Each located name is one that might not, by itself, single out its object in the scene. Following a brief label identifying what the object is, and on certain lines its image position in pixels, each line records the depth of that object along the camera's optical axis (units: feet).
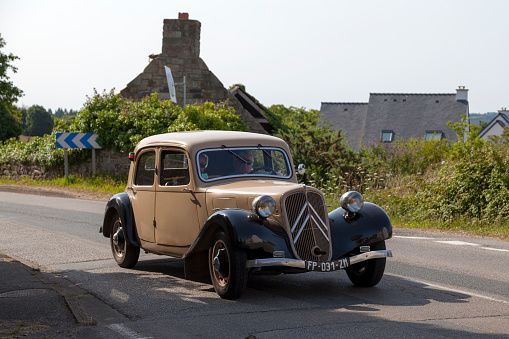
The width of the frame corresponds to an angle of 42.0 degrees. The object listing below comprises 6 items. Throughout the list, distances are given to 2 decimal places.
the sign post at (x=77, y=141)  90.63
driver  27.68
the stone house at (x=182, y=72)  107.65
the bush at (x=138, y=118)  90.33
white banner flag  94.84
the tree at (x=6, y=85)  184.96
